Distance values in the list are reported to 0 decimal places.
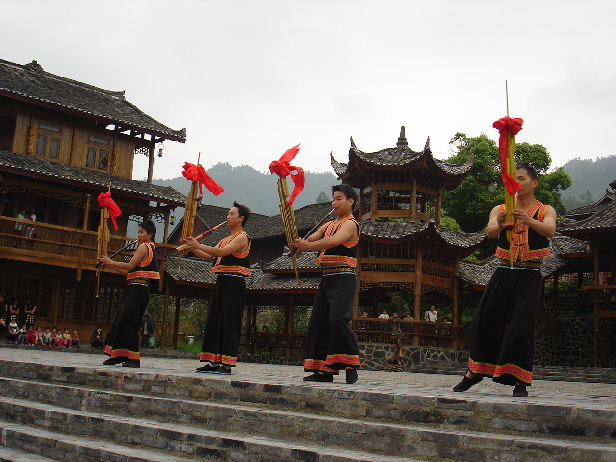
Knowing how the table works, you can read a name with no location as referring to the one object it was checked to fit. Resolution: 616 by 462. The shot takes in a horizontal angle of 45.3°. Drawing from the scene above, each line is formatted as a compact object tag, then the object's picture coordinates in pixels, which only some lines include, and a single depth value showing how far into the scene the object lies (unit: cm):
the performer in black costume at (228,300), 783
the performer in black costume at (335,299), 671
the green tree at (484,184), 3388
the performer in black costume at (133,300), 871
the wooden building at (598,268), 2236
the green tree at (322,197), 9058
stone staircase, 435
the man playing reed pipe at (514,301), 561
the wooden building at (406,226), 2273
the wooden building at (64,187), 2352
